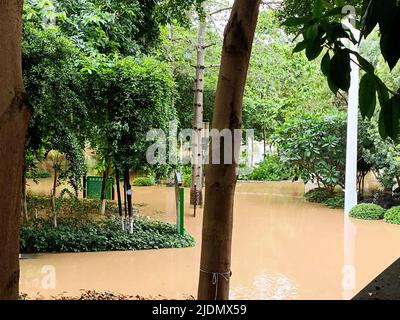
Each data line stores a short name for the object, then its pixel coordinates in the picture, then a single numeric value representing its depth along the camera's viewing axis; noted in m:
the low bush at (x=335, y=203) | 8.58
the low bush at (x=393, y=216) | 7.15
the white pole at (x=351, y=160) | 7.56
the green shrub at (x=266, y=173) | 12.84
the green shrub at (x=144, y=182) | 11.73
